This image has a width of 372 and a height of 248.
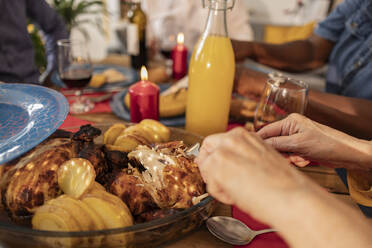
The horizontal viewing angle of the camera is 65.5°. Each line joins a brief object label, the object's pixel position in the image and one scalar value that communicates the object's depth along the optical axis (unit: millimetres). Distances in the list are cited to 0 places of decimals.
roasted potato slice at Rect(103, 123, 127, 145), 683
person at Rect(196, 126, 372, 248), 321
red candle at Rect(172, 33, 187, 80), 1335
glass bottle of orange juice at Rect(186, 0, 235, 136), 798
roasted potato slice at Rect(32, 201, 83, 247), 399
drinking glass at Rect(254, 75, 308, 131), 744
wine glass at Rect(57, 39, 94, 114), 967
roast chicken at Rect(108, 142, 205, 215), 491
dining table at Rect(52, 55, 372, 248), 493
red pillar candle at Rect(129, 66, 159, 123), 837
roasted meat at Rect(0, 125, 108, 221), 459
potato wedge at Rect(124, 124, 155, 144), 670
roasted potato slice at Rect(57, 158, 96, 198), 462
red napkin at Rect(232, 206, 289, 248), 500
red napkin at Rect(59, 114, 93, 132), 856
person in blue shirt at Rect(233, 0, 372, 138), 915
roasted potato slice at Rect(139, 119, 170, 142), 689
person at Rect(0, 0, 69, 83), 1107
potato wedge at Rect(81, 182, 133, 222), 452
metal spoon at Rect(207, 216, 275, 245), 499
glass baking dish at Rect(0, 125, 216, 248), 393
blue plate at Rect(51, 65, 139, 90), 1194
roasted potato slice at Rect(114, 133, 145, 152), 639
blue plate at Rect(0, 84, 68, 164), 414
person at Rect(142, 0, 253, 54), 2773
